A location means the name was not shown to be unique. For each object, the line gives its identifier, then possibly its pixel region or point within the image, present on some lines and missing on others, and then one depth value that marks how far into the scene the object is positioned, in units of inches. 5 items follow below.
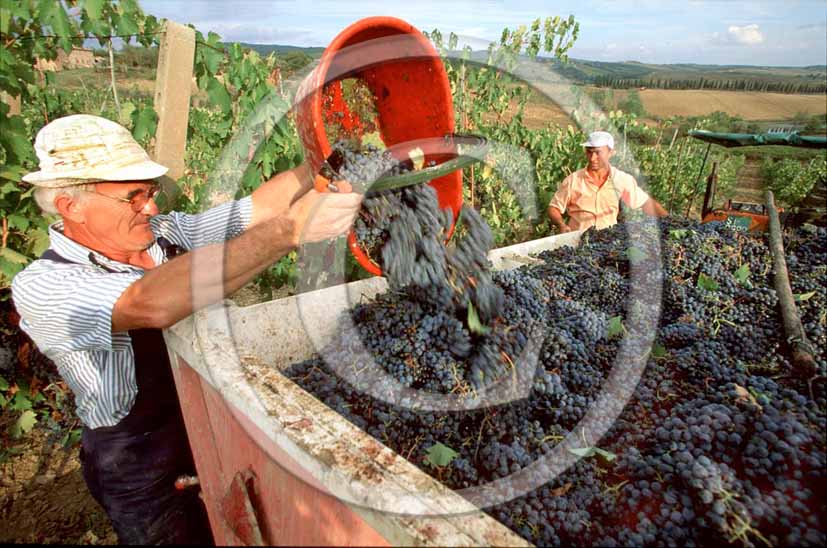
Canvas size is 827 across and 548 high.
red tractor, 122.3
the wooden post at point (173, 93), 113.6
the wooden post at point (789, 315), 62.8
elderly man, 60.7
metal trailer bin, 39.1
